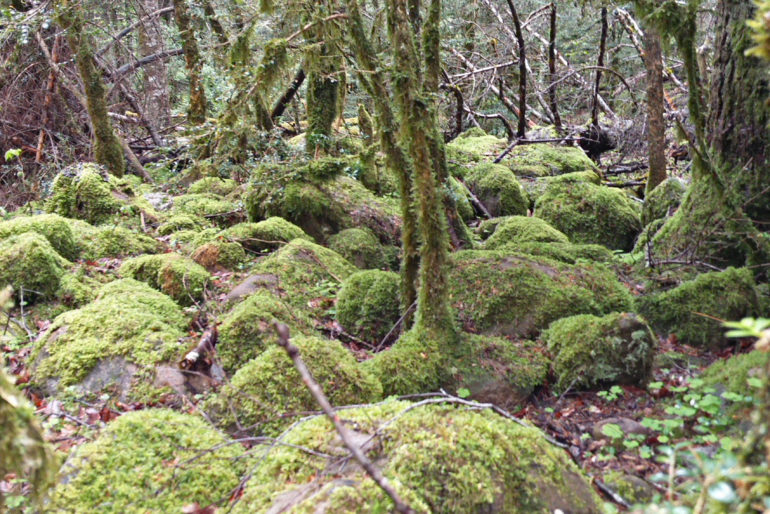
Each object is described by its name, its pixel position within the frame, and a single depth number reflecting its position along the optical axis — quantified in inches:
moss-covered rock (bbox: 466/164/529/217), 342.3
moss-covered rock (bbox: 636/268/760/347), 163.2
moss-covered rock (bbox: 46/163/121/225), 295.9
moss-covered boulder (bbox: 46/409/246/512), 99.7
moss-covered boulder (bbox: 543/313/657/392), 148.9
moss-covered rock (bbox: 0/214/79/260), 235.0
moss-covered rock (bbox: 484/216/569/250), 263.7
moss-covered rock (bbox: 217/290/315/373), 162.7
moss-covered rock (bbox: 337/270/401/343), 192.9
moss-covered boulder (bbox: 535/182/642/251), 289.6
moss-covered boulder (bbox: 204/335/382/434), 128.4
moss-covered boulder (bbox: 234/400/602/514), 88.0
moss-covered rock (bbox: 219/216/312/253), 258.7
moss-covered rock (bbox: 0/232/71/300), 200.7
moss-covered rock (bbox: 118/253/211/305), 208.1
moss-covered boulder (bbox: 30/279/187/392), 153.8
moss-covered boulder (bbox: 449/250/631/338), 185.9
